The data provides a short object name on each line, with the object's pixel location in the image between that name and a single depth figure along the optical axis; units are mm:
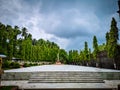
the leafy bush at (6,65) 12957
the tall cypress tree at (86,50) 23160
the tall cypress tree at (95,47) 17808
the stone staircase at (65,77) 6654
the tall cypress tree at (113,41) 12928
